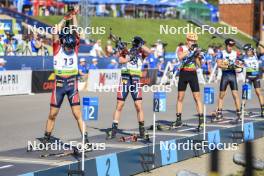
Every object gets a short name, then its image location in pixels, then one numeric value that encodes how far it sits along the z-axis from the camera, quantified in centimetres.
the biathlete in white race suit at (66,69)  1023
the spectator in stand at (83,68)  2563
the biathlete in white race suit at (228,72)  1530
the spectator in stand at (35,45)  2789
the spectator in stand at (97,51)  2990
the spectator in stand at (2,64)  2258
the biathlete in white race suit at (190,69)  1320
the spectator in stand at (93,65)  2693
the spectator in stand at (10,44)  2639
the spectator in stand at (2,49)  2516
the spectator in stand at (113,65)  2831
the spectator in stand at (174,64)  2971
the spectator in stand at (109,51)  3139
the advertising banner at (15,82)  2231
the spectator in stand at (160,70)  3063
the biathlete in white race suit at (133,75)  1177
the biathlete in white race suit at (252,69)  1689
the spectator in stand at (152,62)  3138
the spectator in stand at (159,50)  3266
